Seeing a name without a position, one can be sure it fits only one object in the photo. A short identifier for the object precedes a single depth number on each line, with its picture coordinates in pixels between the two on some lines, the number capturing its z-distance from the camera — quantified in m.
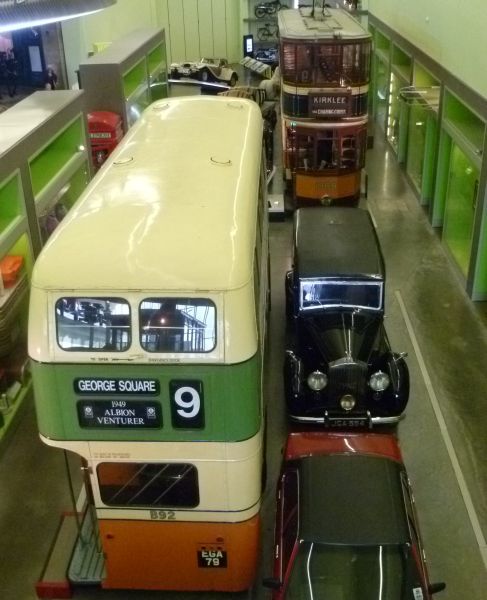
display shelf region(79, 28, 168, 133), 14.45
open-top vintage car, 27.28
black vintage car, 8.32
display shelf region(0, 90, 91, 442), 8.73
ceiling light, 4.73
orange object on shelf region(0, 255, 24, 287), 9.06
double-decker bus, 5.05
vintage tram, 14.62
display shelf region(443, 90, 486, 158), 11.88
